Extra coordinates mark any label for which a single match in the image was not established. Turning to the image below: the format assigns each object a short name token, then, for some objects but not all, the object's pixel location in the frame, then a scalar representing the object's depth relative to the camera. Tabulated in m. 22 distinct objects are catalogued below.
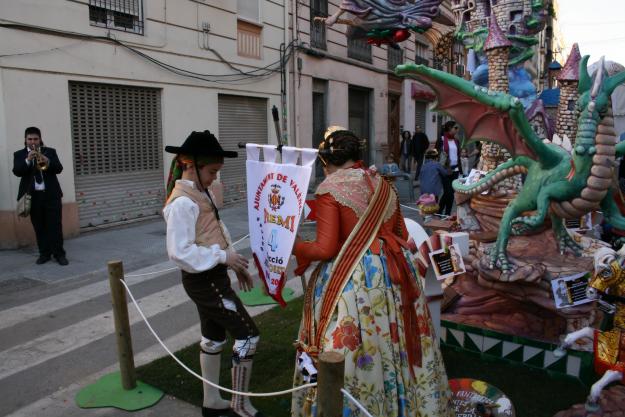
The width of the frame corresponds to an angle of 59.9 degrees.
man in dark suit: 6.87
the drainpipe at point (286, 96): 13.52
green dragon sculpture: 3.43
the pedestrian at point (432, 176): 8.83
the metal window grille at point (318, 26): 14.73
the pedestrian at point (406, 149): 17.27
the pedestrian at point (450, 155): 10.31
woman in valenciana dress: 2.60
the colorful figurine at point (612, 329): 2.84
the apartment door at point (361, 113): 17.53
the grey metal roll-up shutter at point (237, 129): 11.92
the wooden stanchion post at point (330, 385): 2.09
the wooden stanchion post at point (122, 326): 3.63
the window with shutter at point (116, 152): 8.89
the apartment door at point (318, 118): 15.58
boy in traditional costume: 2.97
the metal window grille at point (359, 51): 16.64
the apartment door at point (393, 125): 19.70
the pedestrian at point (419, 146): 16.28
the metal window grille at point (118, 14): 8.95
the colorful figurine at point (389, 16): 5.95
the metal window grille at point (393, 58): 19.23
